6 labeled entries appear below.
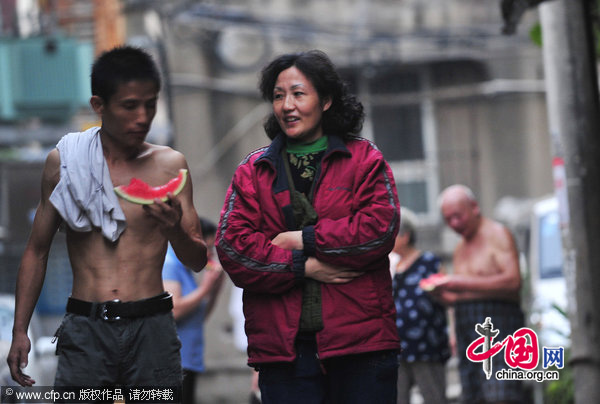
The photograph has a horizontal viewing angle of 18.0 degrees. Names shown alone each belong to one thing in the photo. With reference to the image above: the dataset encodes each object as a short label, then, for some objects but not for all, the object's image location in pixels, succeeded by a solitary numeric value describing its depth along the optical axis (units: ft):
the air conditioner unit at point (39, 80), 94.64
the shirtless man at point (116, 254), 25.16
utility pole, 41.11
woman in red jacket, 25.12
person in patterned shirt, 46.81
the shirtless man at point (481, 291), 46.83
